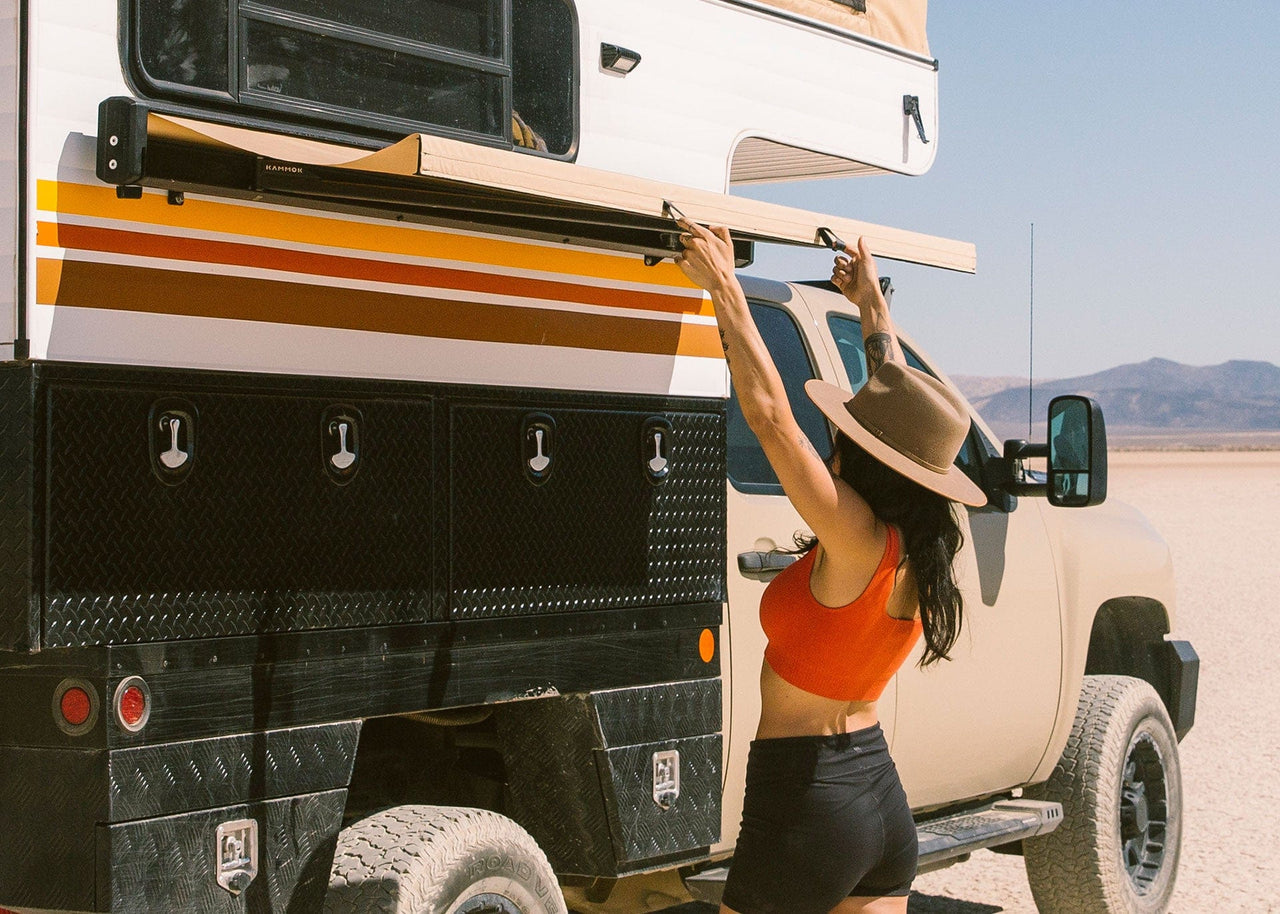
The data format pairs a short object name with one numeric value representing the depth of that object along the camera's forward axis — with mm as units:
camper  2928
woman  3227
